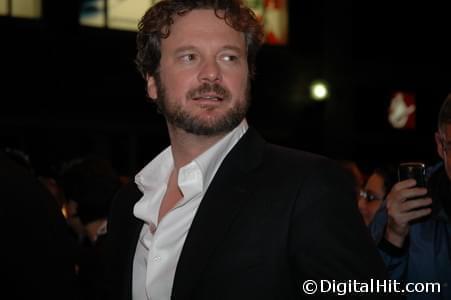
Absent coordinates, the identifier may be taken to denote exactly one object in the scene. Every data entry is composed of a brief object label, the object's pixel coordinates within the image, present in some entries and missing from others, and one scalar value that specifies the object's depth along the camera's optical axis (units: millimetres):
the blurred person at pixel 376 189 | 5469
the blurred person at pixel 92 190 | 4910
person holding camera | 3132
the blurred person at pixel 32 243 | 2217
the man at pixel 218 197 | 2389
